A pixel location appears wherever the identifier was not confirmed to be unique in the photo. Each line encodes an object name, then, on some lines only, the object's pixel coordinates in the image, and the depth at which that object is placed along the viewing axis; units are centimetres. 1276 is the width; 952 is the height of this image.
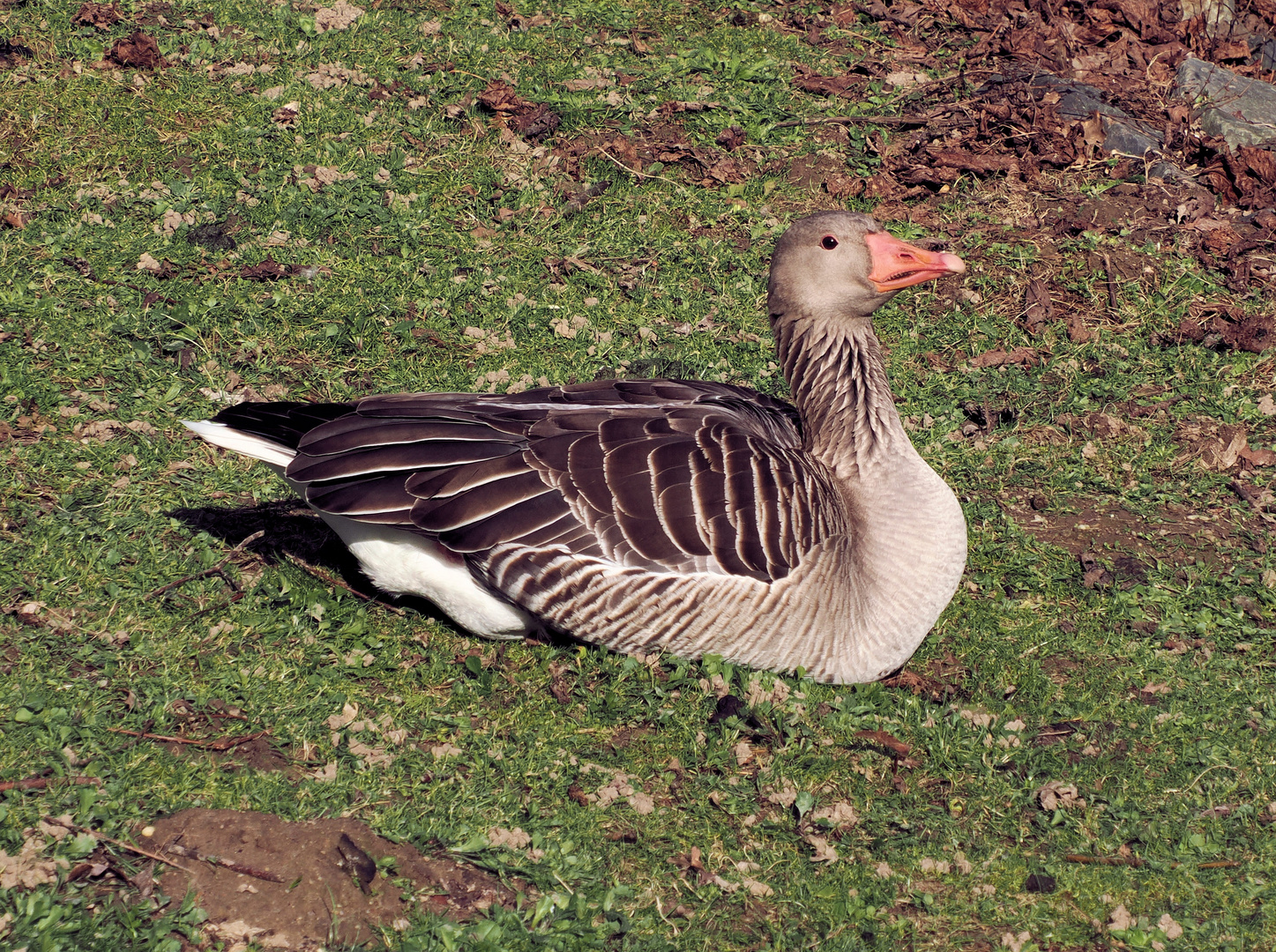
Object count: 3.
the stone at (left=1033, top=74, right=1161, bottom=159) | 1634
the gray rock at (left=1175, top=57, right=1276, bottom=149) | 1666
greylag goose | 880
